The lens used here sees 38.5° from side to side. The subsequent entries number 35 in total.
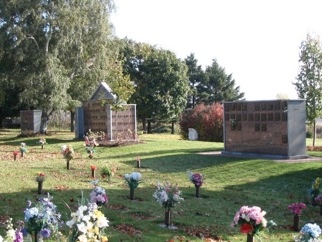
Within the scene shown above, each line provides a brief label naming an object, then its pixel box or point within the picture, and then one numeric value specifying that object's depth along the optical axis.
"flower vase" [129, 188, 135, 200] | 9.42
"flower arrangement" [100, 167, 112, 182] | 11.49
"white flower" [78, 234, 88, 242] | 3.91
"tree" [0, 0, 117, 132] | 27.09
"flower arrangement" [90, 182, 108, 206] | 7.23
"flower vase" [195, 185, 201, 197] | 10.03
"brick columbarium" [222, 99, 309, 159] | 15.83
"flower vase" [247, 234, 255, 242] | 5.51
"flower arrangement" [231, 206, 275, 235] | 5.38
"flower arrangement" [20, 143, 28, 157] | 17.06
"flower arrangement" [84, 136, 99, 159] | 17.67
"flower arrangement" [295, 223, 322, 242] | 4.64
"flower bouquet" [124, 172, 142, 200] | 9.38
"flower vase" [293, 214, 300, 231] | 7.46
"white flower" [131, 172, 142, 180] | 9.38
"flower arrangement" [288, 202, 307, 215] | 7.49
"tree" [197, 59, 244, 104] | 55.69
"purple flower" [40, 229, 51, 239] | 5.14
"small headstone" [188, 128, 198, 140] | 29.75
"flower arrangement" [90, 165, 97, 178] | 12.19
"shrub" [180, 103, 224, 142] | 29.62
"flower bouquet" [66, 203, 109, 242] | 4.06
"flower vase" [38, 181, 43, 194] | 9.58
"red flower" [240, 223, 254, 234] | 5.44
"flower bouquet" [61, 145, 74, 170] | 13.76
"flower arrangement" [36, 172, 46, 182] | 9.59
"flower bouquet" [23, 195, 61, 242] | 5.25
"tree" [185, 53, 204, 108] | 55.25
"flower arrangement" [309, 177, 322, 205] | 9.45
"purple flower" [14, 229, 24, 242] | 4.13
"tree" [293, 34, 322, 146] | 23.50
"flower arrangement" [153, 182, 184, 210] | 7.36
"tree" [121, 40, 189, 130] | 42.12
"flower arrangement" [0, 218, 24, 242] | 3.92
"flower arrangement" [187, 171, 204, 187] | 9.97
